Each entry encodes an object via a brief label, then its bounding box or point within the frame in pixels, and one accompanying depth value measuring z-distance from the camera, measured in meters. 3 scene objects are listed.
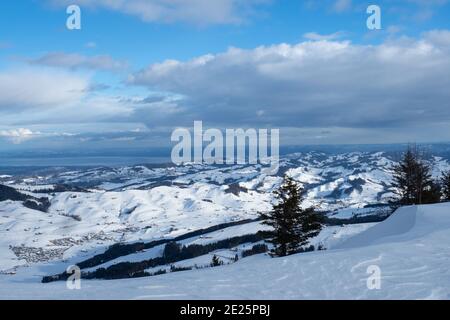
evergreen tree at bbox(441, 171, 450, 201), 47.61
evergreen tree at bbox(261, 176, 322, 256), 32.72
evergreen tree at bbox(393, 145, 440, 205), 41.56
